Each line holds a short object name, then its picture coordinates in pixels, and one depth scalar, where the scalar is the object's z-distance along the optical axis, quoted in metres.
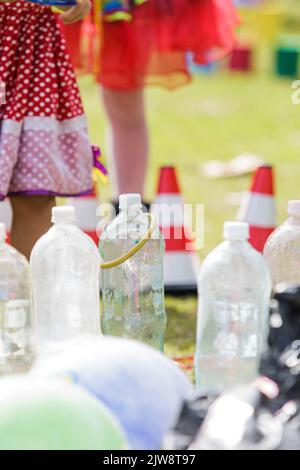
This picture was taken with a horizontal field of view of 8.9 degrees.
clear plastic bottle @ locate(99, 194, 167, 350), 5.82
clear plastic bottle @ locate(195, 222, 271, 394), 4.85
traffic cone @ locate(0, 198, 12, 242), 7.09
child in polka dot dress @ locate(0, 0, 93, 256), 6.13
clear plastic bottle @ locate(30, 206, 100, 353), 5.26
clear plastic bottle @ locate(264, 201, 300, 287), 5.95
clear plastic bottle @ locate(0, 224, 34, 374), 4.79
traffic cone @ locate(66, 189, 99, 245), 8.54
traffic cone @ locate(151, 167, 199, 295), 8.13
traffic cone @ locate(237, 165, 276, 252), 8.18
